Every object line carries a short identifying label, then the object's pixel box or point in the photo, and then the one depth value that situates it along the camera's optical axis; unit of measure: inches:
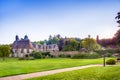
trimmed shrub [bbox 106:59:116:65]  732.0
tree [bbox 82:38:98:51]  1894.9
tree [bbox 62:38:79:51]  2123.2
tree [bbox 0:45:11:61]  1349.8
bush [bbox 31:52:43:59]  1437.6
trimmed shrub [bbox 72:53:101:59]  1276.3
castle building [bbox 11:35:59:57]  1945.8
